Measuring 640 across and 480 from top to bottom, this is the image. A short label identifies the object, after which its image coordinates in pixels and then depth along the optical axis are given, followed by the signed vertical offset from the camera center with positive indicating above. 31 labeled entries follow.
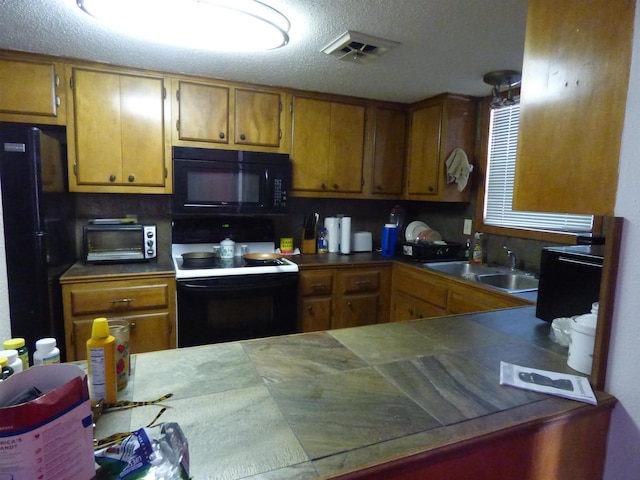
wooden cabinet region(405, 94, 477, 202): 2.90 +0.48
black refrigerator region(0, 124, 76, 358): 1.85 -0.20
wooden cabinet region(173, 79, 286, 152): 2.56 +0.54
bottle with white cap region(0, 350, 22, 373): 0.77 -0.35
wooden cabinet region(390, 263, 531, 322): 2.14 -0.59
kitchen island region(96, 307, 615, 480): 0.71 -0.47
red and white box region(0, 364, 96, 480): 0.49 -0.32
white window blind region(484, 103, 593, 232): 2.66 +0.18
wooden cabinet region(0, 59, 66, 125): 2.17 +0.55
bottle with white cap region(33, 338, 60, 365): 0.83 -0.36
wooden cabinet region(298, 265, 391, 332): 2.75 -0.73
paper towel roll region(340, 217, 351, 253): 3.16 -0.29
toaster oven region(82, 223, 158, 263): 2.45 -0.34
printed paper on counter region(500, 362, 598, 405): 0.95 -0.46
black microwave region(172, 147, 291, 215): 2.54 +0.09
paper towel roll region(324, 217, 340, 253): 3.21 -0.30
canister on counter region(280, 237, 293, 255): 3.12 -0.40
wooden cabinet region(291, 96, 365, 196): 2.90 +0.39
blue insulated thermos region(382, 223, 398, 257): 3.14 -0.32
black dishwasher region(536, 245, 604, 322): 1.34 -0.27
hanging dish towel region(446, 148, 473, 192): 2.89 +0.26
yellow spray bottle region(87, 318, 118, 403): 0.82 -0.37
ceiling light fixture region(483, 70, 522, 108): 2.28 +0.76
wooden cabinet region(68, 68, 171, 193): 2.34 +0.36
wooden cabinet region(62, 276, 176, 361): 2.16 -0.68
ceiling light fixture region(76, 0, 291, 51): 1.50 +0.74
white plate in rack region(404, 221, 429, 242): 3.38 -0.26
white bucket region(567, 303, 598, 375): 1.04 -0.37
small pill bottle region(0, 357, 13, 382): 0.74 -0.35
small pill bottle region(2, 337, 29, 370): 0.82 -0.34
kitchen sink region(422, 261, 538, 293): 2.51 -0.49
